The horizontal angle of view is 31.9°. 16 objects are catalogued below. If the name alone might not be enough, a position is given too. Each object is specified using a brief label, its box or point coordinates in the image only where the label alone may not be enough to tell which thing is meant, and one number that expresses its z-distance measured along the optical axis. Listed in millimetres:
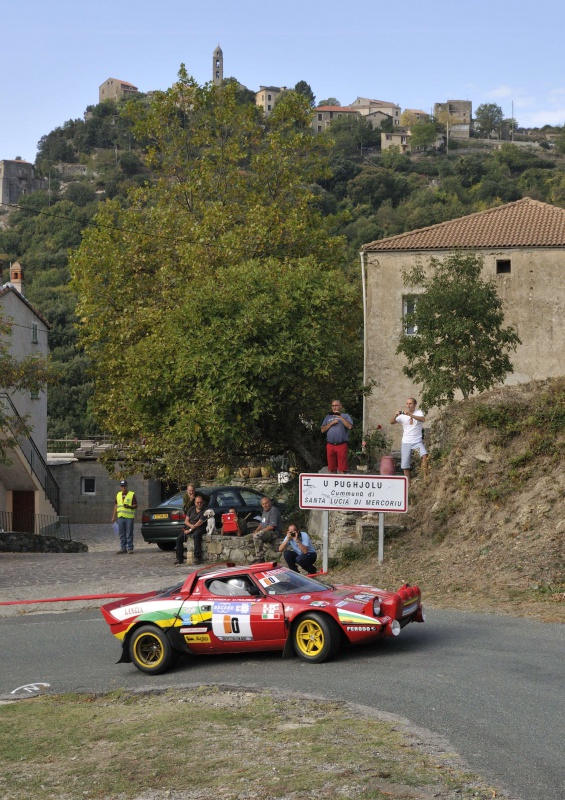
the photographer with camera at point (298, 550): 17141
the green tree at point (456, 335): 25078
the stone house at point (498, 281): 32906
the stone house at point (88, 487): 47125
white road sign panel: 17359
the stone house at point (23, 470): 36875
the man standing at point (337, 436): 20734
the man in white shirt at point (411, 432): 19891
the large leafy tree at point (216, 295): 23906
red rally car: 11477
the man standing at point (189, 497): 22719
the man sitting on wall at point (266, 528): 20078
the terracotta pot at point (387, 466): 20219
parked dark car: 24250
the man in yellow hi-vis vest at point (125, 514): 25062
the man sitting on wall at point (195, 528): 21672
